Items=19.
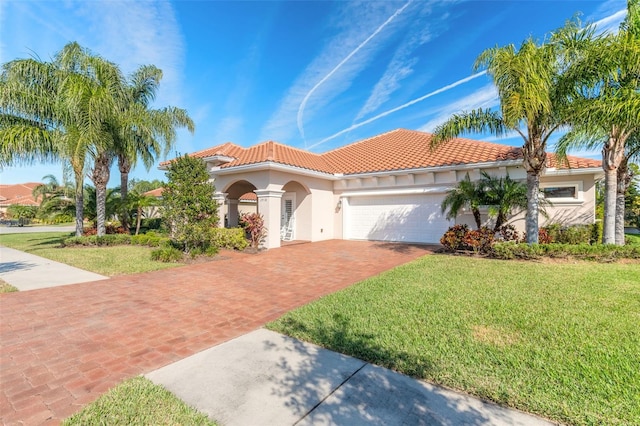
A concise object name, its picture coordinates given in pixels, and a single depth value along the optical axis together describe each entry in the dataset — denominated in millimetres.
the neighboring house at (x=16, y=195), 45484
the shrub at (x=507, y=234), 12297
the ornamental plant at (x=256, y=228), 13539
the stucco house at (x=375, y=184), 12820
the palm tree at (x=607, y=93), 8094
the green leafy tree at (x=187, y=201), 11188
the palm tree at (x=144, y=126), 14859
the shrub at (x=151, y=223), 22422
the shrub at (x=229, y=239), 13523
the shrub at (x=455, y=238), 11586
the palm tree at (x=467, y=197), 11523
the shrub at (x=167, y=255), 10633
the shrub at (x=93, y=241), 14492
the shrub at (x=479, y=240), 11031
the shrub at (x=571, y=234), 11961
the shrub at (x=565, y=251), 9156
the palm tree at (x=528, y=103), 8594
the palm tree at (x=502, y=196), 10931
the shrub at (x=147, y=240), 14734
